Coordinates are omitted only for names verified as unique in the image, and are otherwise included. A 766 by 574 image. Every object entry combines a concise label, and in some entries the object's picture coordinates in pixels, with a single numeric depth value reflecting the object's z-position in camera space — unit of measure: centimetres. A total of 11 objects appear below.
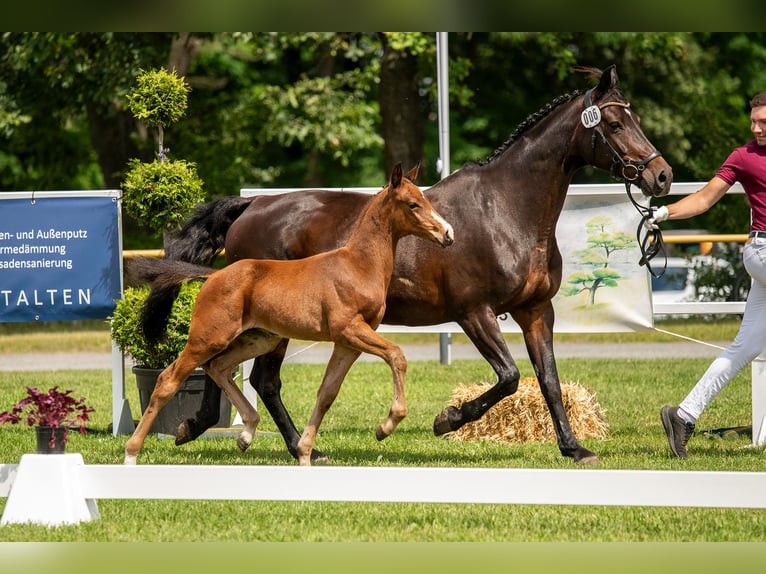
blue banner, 1837
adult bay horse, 1433
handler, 1379
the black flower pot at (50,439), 1096
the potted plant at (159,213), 1737
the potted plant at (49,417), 1099
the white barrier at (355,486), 964
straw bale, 1689
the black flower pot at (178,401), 1759
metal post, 2866
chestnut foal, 1277
